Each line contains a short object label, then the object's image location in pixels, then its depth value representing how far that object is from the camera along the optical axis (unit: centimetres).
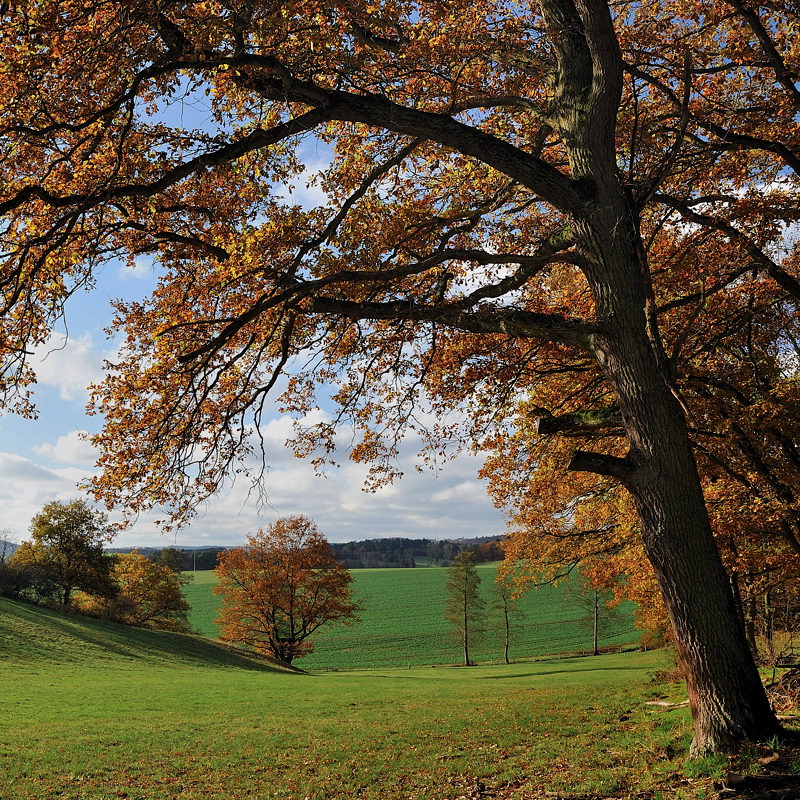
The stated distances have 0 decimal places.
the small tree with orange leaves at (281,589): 4662
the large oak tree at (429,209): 724
